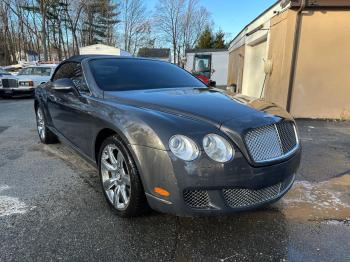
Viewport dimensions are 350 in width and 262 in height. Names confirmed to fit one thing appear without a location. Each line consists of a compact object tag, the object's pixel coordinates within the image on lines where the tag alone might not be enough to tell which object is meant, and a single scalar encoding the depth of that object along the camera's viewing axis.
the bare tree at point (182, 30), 54.84
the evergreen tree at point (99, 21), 48.46
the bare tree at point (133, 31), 54.41
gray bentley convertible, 2.37
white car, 13.78
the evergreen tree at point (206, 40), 48.06
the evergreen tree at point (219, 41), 48.50
